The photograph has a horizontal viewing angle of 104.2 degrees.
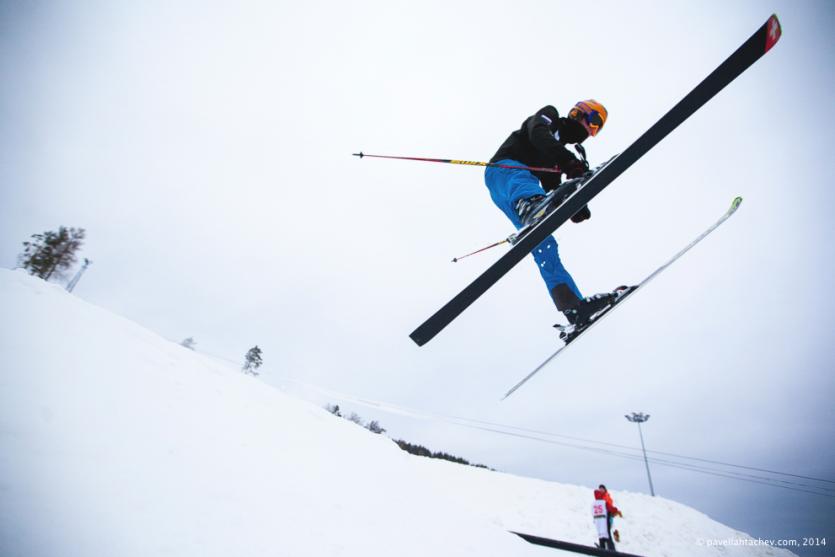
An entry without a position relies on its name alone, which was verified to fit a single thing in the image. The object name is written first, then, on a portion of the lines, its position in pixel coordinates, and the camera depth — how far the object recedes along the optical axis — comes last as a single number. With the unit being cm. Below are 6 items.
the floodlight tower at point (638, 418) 2348
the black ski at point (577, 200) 269
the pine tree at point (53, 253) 2528
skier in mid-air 302
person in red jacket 800
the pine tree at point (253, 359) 3955
